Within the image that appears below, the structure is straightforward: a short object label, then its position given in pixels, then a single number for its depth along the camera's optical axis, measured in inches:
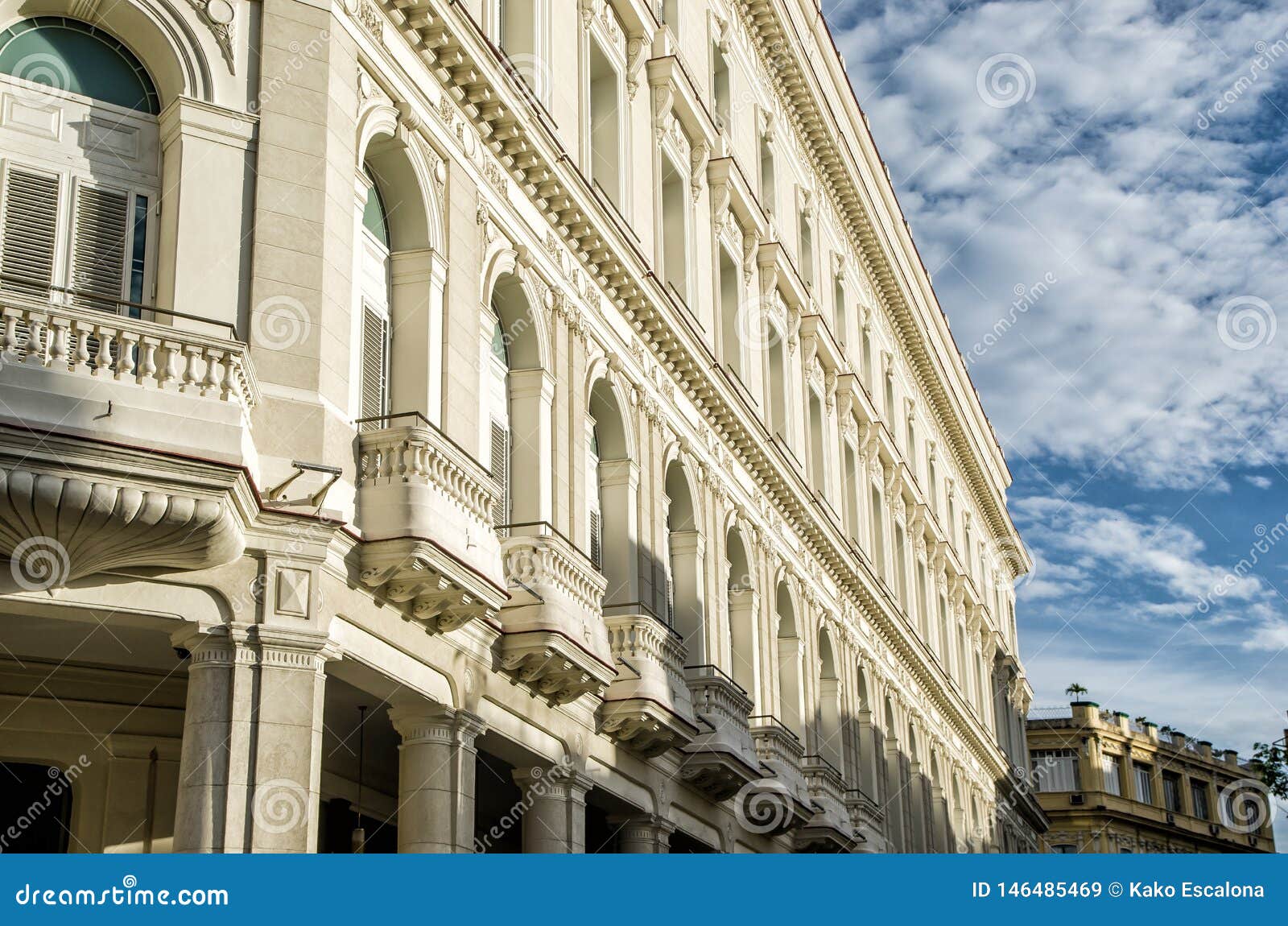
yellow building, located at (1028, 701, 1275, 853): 3437.5
